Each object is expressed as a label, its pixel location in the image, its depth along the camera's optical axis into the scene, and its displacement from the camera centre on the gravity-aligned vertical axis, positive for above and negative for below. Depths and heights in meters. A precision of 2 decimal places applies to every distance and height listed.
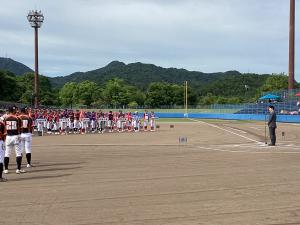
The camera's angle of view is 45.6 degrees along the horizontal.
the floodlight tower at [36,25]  56.42 +12.88
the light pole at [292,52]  52.03 +7.83
